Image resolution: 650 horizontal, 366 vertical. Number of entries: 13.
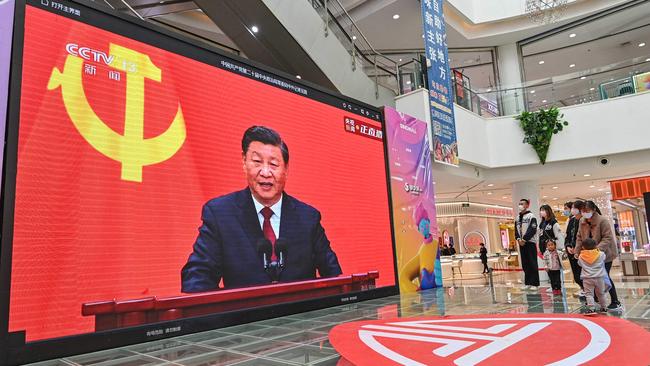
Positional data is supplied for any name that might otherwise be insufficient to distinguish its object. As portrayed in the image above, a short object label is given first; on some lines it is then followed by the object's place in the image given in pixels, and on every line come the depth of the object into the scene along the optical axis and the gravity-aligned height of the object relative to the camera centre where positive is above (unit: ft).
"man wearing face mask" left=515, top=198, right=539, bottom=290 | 21.43 -0.44
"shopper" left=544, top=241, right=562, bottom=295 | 19.19 -1.38
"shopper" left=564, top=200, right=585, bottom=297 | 18.06 -0.27
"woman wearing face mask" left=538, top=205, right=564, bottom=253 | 19.19 +0.13
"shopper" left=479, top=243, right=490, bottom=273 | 42.29 -2.01
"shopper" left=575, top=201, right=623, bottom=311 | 15.29 -0.05
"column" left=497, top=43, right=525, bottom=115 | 41.04 +16.10
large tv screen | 10.52 +2.13
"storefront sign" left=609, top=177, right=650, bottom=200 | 40.57 +3.97
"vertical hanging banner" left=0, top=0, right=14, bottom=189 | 10.28 +5.12
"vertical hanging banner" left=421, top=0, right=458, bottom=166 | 27.66 +10.10
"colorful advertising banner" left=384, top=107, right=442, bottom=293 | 22.40 +2.05
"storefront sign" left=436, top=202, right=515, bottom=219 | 59.21 +4.02
